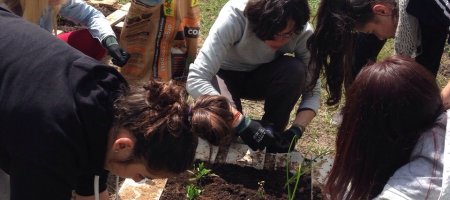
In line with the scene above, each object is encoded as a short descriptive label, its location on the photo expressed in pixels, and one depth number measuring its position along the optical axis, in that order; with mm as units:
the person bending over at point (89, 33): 2793
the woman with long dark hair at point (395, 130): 1504
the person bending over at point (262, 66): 2336
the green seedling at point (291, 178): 2393
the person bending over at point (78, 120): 1359
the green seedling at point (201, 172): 2512
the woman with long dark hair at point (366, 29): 2309
